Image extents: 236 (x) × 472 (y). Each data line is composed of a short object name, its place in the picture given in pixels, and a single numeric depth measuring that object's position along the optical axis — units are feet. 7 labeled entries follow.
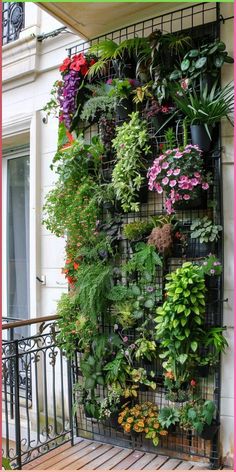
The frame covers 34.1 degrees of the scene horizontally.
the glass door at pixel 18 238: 11.82
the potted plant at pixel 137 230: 8.11
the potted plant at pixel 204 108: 7.18
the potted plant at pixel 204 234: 7.31
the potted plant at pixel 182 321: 7.07
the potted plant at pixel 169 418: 7.55
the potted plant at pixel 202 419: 7.13
